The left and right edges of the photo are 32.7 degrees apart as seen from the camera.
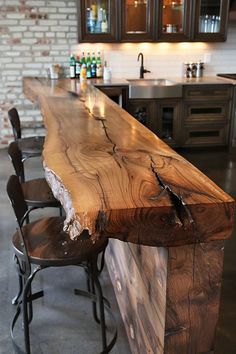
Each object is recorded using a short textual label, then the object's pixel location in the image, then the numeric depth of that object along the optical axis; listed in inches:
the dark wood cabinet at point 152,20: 198.7
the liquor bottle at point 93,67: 211.8
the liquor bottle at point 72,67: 207.0
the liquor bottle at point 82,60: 210.4
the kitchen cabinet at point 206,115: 204.4
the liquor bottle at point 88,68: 210.6
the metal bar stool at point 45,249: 65.0
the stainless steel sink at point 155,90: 198.2
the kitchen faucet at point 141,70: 216.7
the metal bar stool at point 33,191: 87.7
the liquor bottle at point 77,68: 208.2
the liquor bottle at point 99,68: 212.8
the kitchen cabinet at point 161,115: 201.9
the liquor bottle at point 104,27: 201.2
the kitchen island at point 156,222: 46.0
